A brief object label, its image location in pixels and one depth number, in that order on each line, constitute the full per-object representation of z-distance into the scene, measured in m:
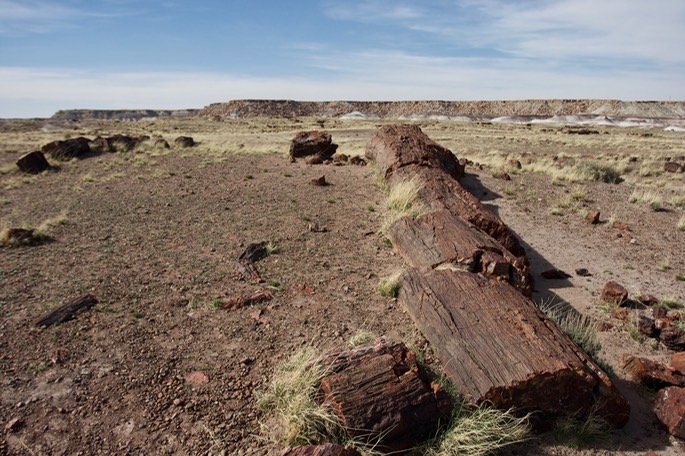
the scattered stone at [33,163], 16.95
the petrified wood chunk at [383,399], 3.70
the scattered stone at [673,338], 5.64
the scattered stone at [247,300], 5.90
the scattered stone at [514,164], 16.37
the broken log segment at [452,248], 6.01
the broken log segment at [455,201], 7.98
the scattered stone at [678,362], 5.02
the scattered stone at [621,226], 10.24
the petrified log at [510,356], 4.03
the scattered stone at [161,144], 22.07
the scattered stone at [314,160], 15.67
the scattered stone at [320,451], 3.23
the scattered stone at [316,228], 8.91
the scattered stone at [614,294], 6.77
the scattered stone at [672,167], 18.64
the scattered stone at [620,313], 6.33
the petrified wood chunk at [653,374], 4.76
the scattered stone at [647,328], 5.88
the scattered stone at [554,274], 7.82
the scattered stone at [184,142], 23.25
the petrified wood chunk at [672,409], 4.11
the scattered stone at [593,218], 10.64
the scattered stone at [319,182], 12.42
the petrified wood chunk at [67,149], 19.06
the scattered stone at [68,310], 5.41
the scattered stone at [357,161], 15.52
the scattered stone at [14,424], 3.81
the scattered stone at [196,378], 4.43
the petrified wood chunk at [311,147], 17.17
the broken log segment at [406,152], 11.84
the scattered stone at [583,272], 7.96
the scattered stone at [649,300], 6.91
